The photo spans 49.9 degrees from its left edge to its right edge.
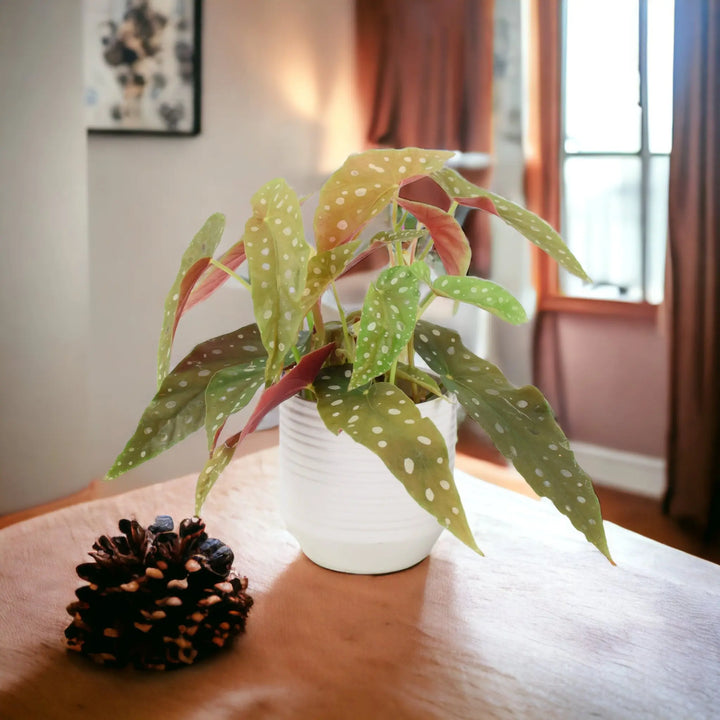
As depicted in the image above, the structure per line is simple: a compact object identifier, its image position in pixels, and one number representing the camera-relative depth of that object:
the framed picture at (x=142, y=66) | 2.47
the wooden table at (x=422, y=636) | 0.60
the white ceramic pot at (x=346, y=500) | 0.74
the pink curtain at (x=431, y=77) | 2.83
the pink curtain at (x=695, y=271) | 2.25
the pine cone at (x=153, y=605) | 0.63
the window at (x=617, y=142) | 2.53
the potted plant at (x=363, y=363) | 0.62
